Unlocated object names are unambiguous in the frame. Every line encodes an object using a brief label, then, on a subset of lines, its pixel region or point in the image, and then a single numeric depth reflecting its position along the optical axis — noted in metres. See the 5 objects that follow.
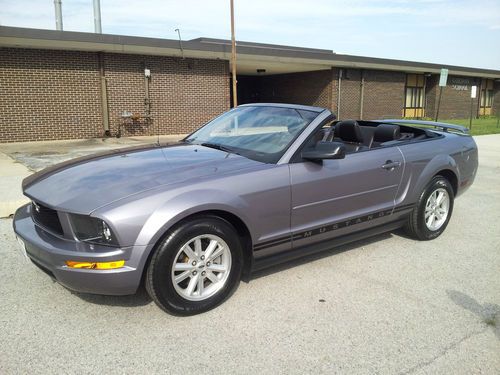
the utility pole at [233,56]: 15.16
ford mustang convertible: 2.84
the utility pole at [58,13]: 21.80
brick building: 13.88
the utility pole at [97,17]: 21.84
